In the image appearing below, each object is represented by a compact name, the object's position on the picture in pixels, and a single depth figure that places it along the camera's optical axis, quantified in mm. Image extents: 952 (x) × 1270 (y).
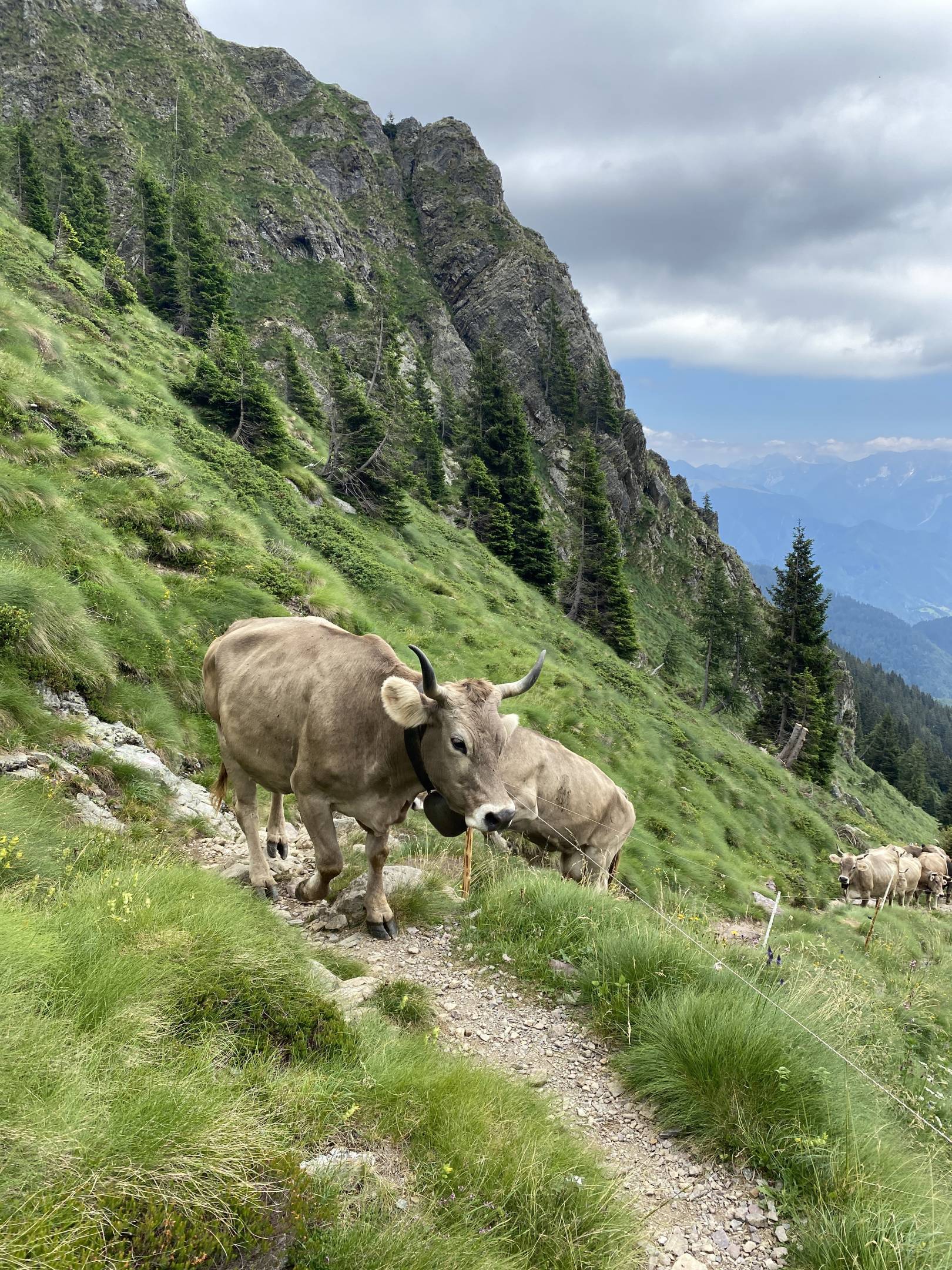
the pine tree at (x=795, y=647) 43969
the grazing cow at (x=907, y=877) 23141
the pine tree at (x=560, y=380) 85531
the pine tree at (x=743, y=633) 60672
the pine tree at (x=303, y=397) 44812
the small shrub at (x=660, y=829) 18281
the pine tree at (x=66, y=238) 37469
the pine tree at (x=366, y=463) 32312
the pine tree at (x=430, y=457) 51181
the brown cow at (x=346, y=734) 5992
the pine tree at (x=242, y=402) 27236
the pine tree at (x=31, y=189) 43156
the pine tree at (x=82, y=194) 50000
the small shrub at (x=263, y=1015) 3617
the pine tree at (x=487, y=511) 45594
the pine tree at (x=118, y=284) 35594
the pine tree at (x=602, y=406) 85250
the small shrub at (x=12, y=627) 7250
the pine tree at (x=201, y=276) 49062
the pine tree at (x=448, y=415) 69500
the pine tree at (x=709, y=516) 99375
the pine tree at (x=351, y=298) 72875
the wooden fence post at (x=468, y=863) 7902
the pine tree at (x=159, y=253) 48562
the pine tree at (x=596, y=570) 44125
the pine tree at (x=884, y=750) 88312
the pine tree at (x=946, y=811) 71269
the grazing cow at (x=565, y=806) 10094
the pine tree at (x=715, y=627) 57406
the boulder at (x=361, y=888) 7066
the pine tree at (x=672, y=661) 56438
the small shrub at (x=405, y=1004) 5203
